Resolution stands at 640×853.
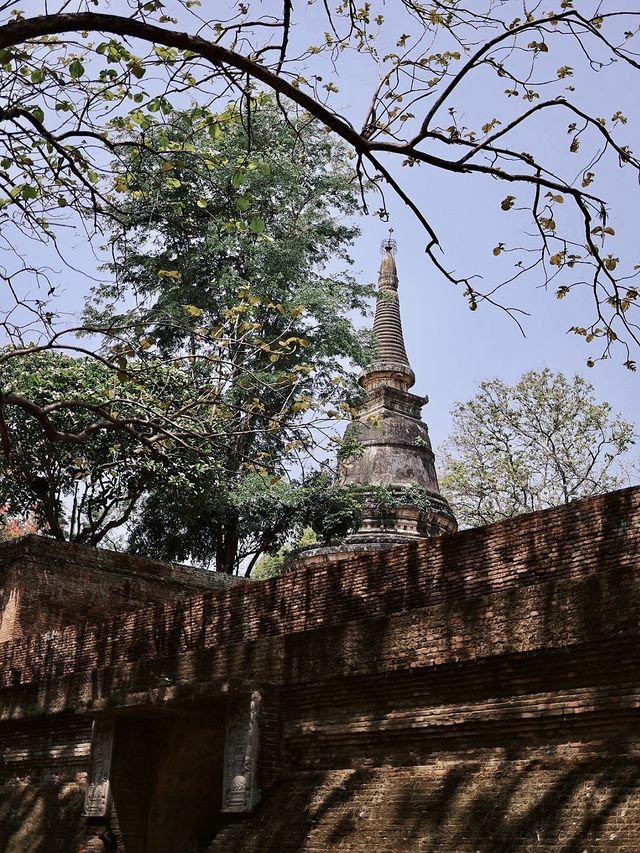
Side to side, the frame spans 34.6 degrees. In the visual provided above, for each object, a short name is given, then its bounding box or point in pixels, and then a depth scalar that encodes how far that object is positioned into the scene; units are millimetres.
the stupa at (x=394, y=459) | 23859
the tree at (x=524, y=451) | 28109
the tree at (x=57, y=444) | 17594
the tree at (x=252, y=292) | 19969
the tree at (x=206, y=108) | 6074
